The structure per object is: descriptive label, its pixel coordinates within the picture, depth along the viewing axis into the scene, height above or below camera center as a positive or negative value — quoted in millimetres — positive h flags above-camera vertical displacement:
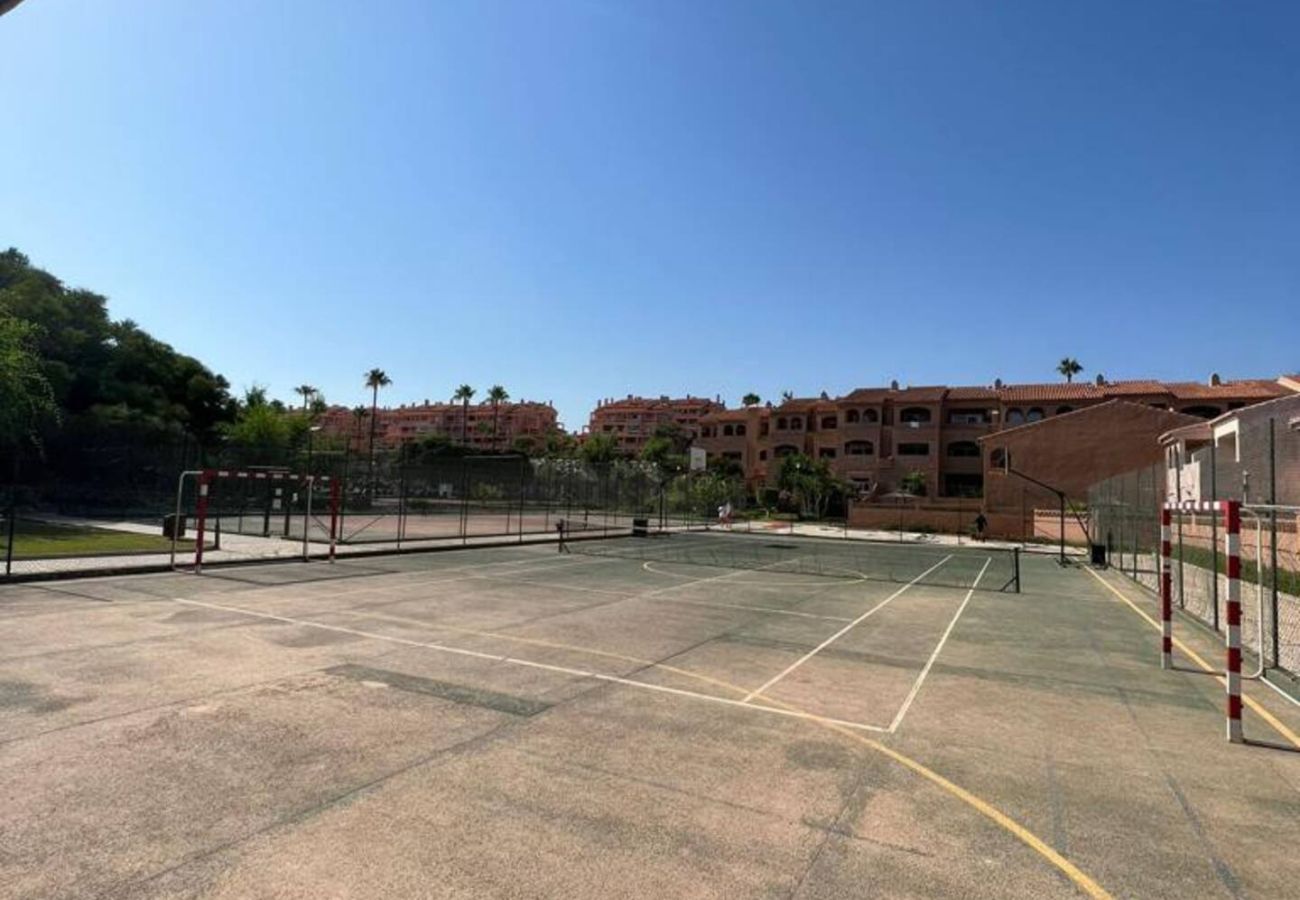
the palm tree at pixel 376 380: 118688 +15866
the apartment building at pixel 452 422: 176000 +14966
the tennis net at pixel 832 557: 25359 -2618
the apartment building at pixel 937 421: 78438 +8968
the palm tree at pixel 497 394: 139000 +16745
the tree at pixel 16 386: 28250 +3122
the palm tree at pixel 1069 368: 97562 +17586
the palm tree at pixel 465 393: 138625 +16641
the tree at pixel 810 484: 77938 +1179
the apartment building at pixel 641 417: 166000 +16366
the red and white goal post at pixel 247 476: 17967 -527
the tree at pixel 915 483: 81062 +1634
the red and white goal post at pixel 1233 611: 7371 -1052
